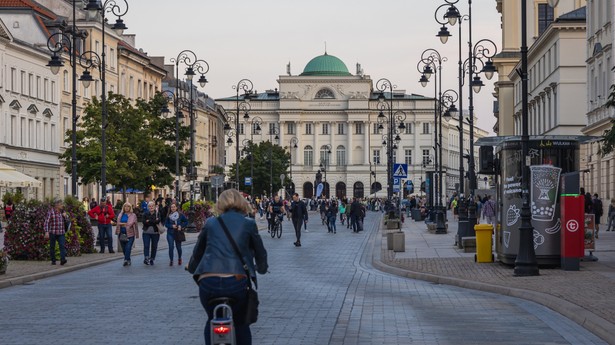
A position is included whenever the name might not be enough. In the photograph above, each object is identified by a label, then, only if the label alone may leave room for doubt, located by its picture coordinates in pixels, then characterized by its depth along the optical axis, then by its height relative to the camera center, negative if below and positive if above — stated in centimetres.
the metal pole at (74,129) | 3534 +220
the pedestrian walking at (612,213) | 4803 -48
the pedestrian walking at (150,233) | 2948 -73
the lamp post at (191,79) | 5062 +495
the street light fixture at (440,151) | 5131 +232
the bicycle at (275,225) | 4931 -94
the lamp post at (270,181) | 12353 +202
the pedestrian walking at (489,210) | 5853 -42
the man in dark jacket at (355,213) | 5884 -55
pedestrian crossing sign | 4927 +118
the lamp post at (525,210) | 2352 -17
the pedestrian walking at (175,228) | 2967 -62
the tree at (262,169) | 13188 +346
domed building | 19238 +1134
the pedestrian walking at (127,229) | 2937 -64
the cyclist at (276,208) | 4850 -25
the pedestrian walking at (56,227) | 2848 -56
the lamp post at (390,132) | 6698 +446
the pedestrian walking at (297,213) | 4150 -39
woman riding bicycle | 987 -46
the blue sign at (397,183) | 5197 +74
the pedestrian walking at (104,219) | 3412 -46
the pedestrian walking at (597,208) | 4482 -27
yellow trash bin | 2767 -93
